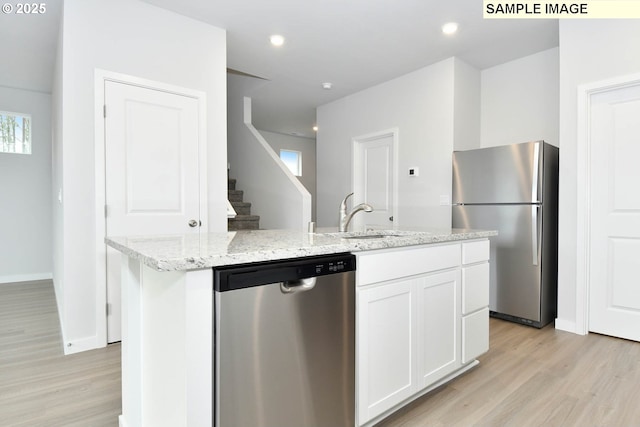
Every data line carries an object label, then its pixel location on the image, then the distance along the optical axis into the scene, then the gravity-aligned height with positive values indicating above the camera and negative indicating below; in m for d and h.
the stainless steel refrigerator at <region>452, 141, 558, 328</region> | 3.04 -0.11
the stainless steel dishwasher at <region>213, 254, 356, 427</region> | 1.08 -0.46
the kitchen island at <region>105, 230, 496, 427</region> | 1.03 -0.31
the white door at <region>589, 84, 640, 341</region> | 2.69 -0.03
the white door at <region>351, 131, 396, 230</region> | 4.65 +0.46
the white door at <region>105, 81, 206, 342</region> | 2.65 +0.35
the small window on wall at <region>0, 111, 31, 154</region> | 4.63 +1.04
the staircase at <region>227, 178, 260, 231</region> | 4.83 -0.06
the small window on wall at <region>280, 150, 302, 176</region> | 8.59 +1.26
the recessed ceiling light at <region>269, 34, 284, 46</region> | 3.40 +1.69
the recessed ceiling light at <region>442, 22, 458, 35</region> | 3.16 +1.68
